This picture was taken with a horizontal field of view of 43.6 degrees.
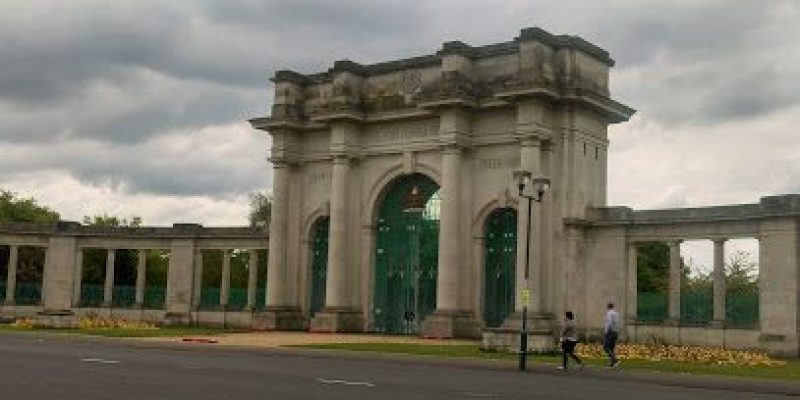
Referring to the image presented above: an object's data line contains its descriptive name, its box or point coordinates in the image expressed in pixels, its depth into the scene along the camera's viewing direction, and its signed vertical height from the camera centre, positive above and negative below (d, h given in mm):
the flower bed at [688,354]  31723 -1242
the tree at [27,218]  77375 +6518
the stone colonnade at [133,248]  56812 +2503
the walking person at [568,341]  27519 -774
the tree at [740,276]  81688 +3587
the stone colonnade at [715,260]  36719 +2259
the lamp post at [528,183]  31083 +4007
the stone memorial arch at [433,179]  42344 +5991
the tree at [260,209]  104375 +9871
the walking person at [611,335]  28641 -590
